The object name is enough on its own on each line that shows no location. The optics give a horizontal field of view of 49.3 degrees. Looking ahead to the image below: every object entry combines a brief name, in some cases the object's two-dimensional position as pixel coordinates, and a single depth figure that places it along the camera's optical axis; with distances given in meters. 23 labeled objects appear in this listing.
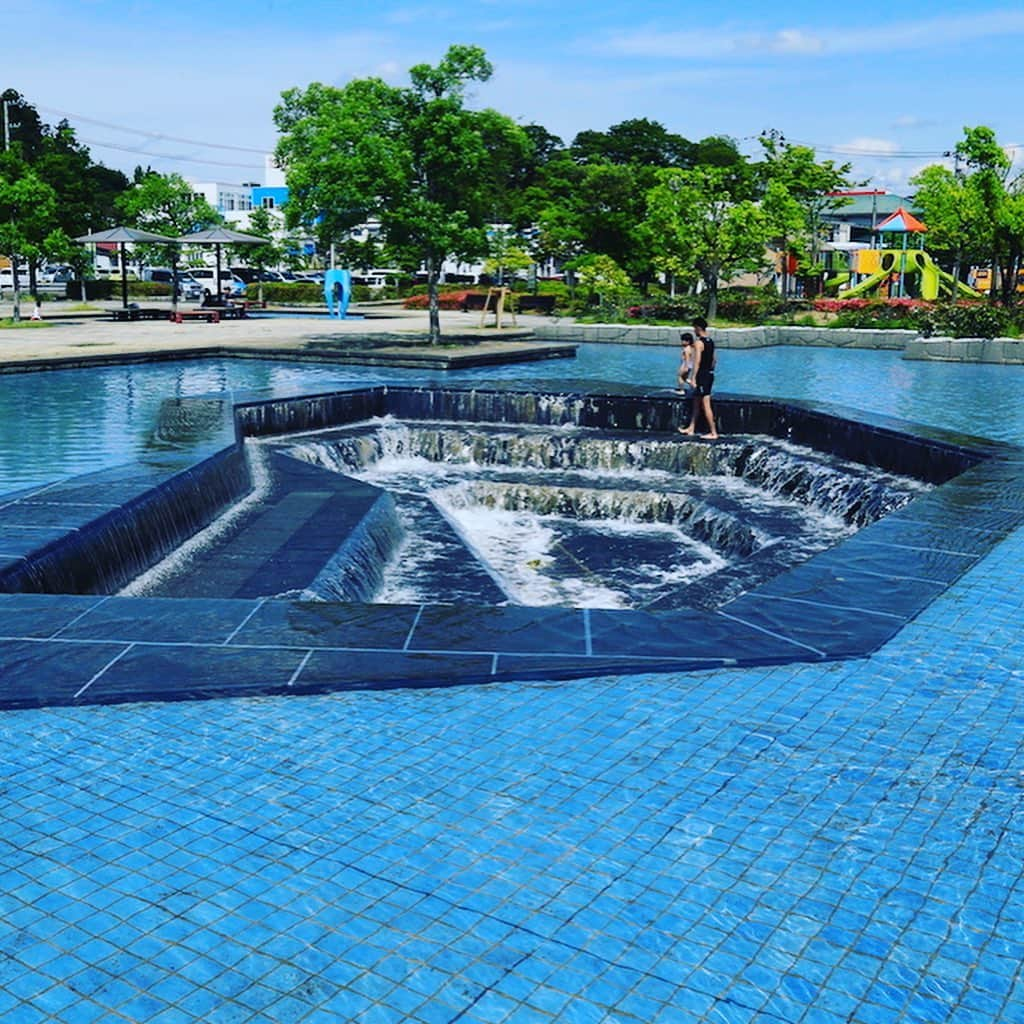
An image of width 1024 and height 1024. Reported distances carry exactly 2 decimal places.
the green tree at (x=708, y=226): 33.22
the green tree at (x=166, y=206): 44.06
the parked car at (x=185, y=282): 51.81
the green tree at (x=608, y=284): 36.03
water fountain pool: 5.91
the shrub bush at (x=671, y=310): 34.69
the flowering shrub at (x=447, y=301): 45.62
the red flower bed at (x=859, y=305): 33.41
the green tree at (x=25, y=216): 31.19
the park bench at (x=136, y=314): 35.22
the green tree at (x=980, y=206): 31.83
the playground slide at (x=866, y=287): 42.28
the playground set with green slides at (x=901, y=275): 42.09
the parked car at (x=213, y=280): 51.03
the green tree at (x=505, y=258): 33.78
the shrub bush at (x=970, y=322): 26.73
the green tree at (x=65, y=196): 32.47
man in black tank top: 14.98
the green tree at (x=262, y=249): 43.83
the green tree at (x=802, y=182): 39.00
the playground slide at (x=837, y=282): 48.53
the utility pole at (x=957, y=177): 32.69
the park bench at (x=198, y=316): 35.47
